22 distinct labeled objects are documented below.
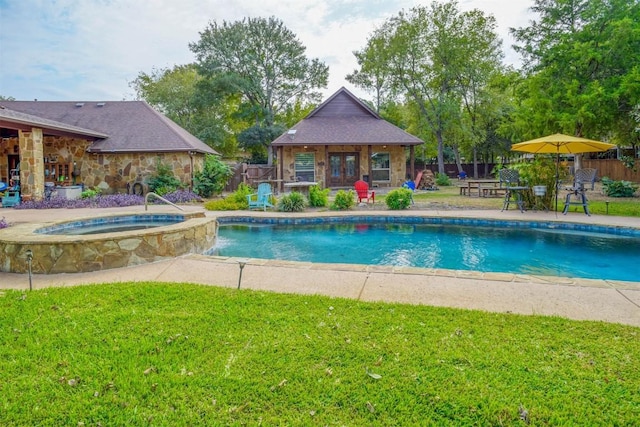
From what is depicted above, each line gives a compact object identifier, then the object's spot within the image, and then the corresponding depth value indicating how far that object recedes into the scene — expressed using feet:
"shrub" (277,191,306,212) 39.27
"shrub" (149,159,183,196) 50.42
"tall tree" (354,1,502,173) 76.97
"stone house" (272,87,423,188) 61.57
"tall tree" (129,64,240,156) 99.86
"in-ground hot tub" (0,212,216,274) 16.47
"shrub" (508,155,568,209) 38.11
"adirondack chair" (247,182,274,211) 40.75
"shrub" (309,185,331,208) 42.04
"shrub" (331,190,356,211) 40.55
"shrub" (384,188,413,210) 39.83
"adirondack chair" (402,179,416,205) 53.57
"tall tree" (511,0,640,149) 45.32
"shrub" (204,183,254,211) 41.05
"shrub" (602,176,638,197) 48.06
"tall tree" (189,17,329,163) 95.45
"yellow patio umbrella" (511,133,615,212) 34.65
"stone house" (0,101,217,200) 51.37
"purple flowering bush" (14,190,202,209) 41.70
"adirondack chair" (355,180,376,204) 43.70
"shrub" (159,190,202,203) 47.37
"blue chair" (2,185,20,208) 42.29
